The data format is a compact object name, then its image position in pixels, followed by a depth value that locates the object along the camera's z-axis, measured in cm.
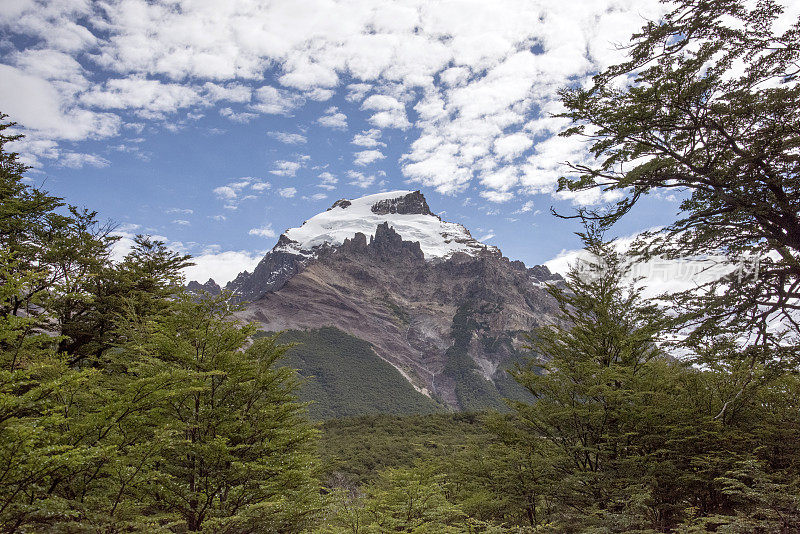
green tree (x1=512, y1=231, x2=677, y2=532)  1022
